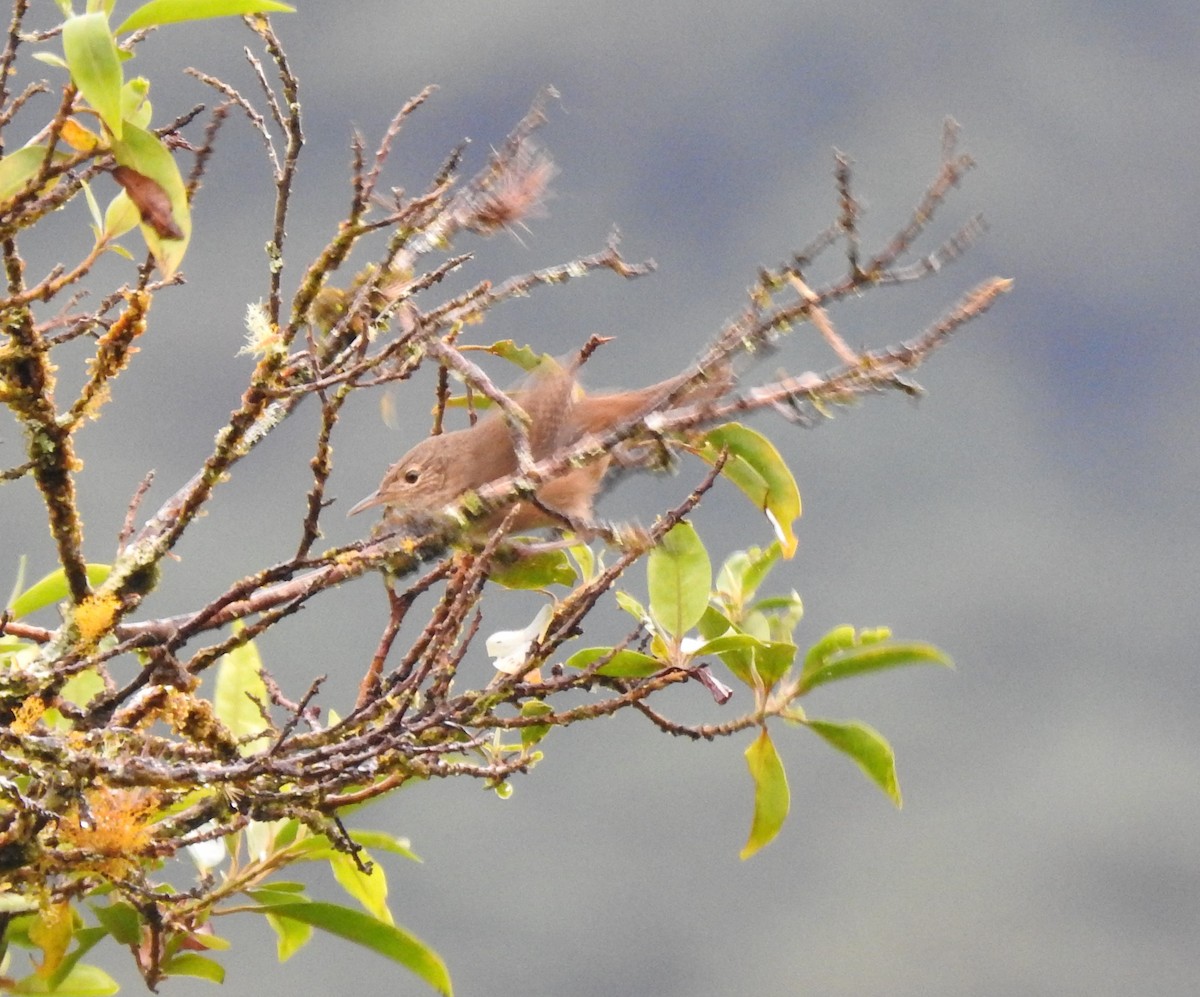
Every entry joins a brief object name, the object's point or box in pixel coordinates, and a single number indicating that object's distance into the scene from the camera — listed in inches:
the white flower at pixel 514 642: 188.2
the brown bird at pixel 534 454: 187.6
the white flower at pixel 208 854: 215.9
